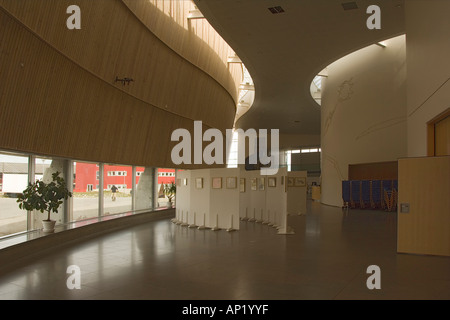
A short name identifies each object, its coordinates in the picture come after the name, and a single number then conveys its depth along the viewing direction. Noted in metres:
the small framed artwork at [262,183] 15.25
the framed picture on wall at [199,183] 13.71
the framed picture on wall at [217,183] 13.18
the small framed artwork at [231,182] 12.91
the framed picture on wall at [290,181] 18.80
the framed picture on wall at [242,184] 16.38
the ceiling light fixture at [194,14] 16.61
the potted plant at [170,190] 18.39
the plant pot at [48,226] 9.84
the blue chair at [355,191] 21.43
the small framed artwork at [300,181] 18.78
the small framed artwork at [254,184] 15.86
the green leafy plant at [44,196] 9.33
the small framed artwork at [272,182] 14.47
